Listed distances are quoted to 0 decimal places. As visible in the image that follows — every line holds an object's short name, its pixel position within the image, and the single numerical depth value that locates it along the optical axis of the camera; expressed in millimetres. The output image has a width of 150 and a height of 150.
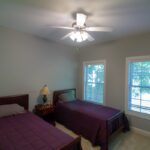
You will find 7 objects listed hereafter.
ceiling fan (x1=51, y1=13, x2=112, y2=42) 2002
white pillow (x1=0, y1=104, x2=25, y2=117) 2362
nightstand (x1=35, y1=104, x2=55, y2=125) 3084
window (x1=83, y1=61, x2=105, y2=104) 3967
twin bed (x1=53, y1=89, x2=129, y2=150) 2439
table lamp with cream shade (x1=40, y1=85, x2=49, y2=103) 3248
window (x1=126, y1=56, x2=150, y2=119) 2984
